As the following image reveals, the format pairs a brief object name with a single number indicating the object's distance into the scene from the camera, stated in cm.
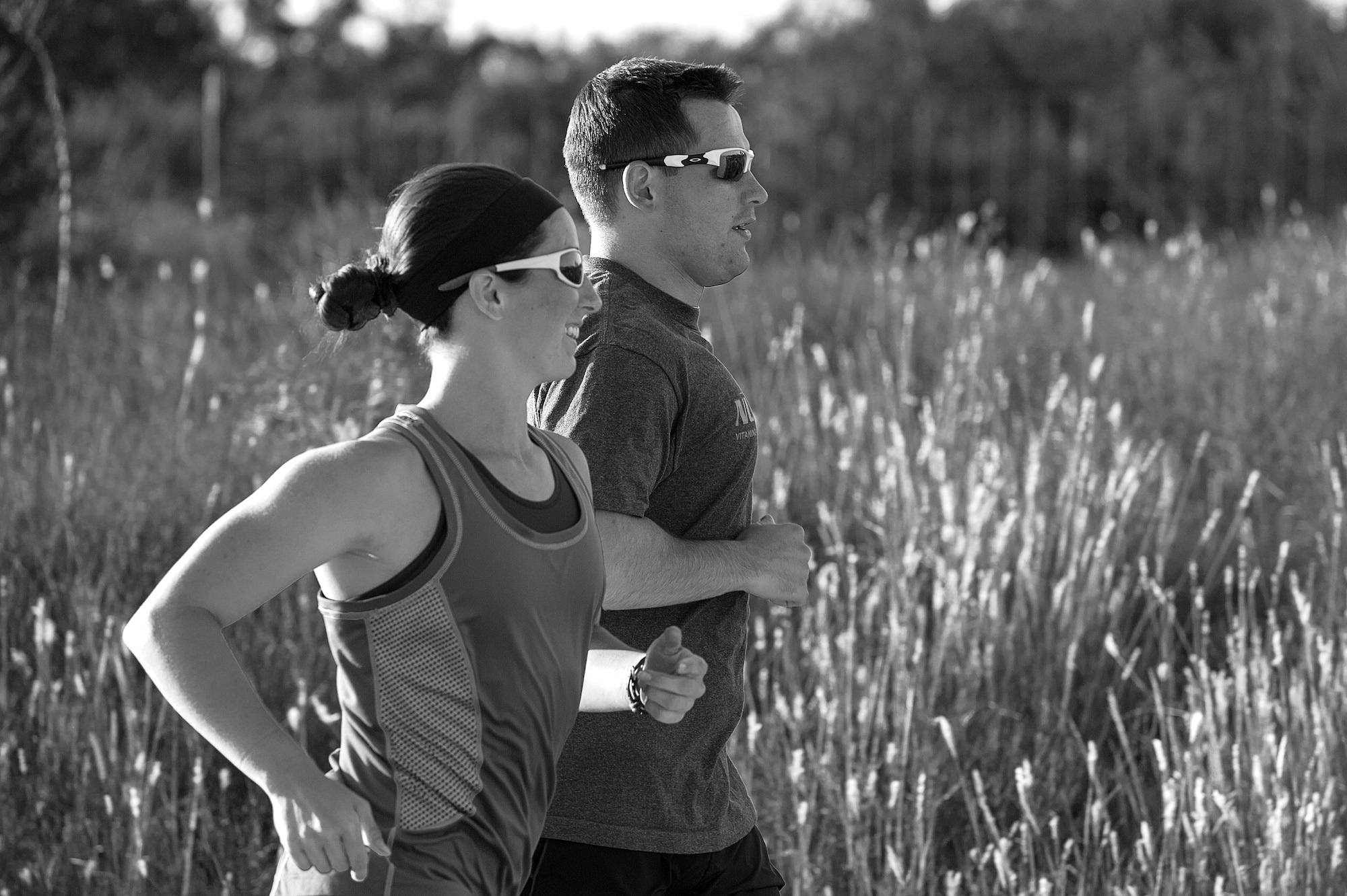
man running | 484
